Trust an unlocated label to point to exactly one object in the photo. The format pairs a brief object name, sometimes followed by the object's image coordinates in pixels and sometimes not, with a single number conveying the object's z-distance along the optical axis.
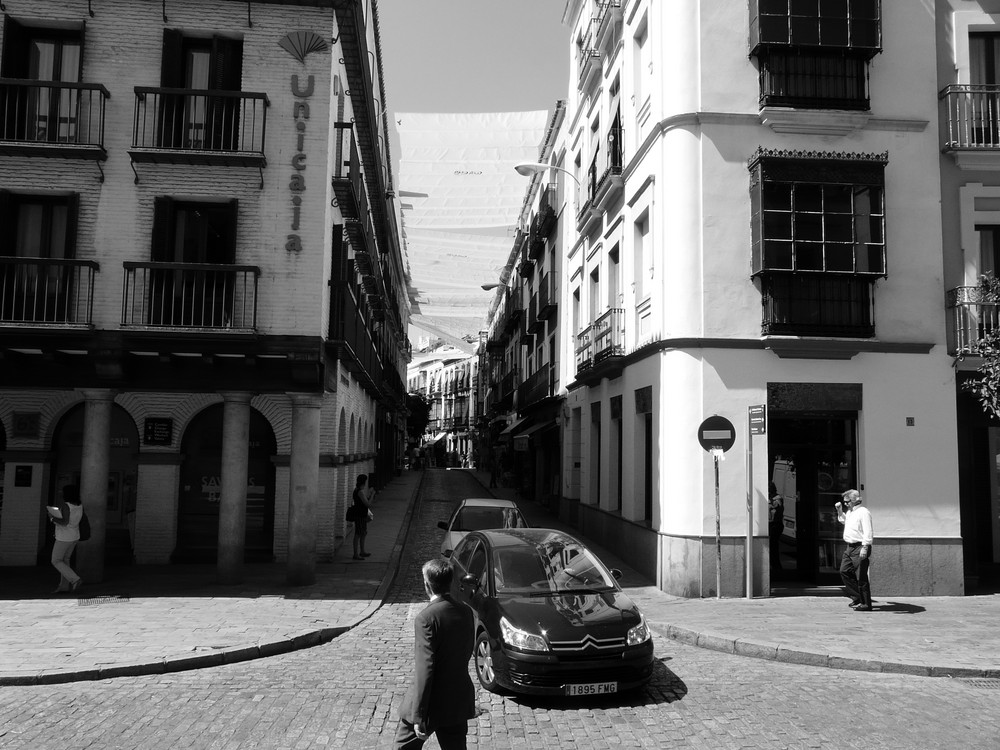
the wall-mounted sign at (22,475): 14.99
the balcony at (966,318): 13.69
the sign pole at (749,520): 12.77
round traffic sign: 12.74
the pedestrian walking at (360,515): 15.98
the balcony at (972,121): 14.18
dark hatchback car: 7.57
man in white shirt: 11.80
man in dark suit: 4.83
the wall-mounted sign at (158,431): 15.20
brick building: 13.09
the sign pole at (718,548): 12.80
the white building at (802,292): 13.47
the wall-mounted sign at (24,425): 15.02
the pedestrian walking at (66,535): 12.36
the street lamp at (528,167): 20.95
